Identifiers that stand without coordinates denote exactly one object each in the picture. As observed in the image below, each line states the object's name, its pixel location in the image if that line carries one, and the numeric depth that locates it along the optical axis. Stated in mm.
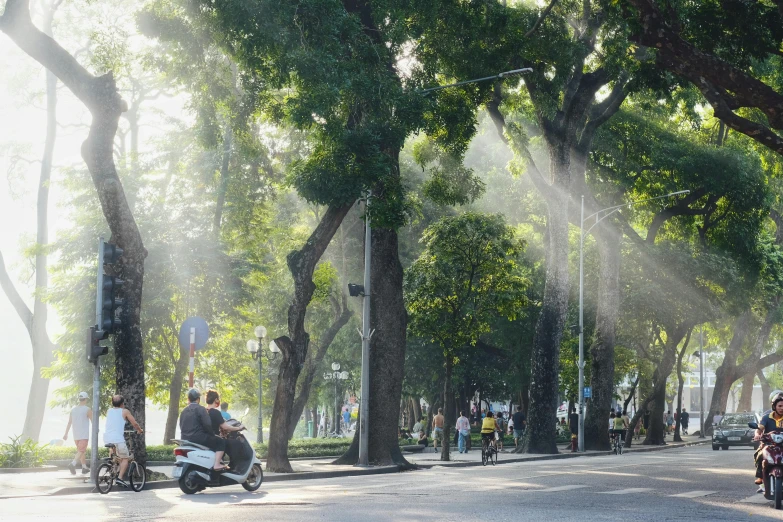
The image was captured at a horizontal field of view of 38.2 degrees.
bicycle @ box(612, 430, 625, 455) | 44438
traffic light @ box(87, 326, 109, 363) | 20188
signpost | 22016
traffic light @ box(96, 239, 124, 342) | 20141
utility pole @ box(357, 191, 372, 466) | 27812
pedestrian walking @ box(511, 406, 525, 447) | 46844
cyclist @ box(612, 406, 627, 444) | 44844
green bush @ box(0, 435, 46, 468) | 28062
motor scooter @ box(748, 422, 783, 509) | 15344
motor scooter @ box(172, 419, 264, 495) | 17859
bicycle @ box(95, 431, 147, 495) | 18656
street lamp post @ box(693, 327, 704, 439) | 72450
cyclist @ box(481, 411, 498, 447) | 34000
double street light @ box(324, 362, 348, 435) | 57994
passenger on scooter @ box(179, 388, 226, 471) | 18047
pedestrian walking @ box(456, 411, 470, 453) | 42188
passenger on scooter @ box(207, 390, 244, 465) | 18266
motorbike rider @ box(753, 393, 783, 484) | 16031
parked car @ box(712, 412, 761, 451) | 48344
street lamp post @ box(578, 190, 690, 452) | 43844
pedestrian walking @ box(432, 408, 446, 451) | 45812
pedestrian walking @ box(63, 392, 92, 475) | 25719
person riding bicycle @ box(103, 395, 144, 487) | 19031
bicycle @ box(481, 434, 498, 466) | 33384
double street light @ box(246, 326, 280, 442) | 40656
